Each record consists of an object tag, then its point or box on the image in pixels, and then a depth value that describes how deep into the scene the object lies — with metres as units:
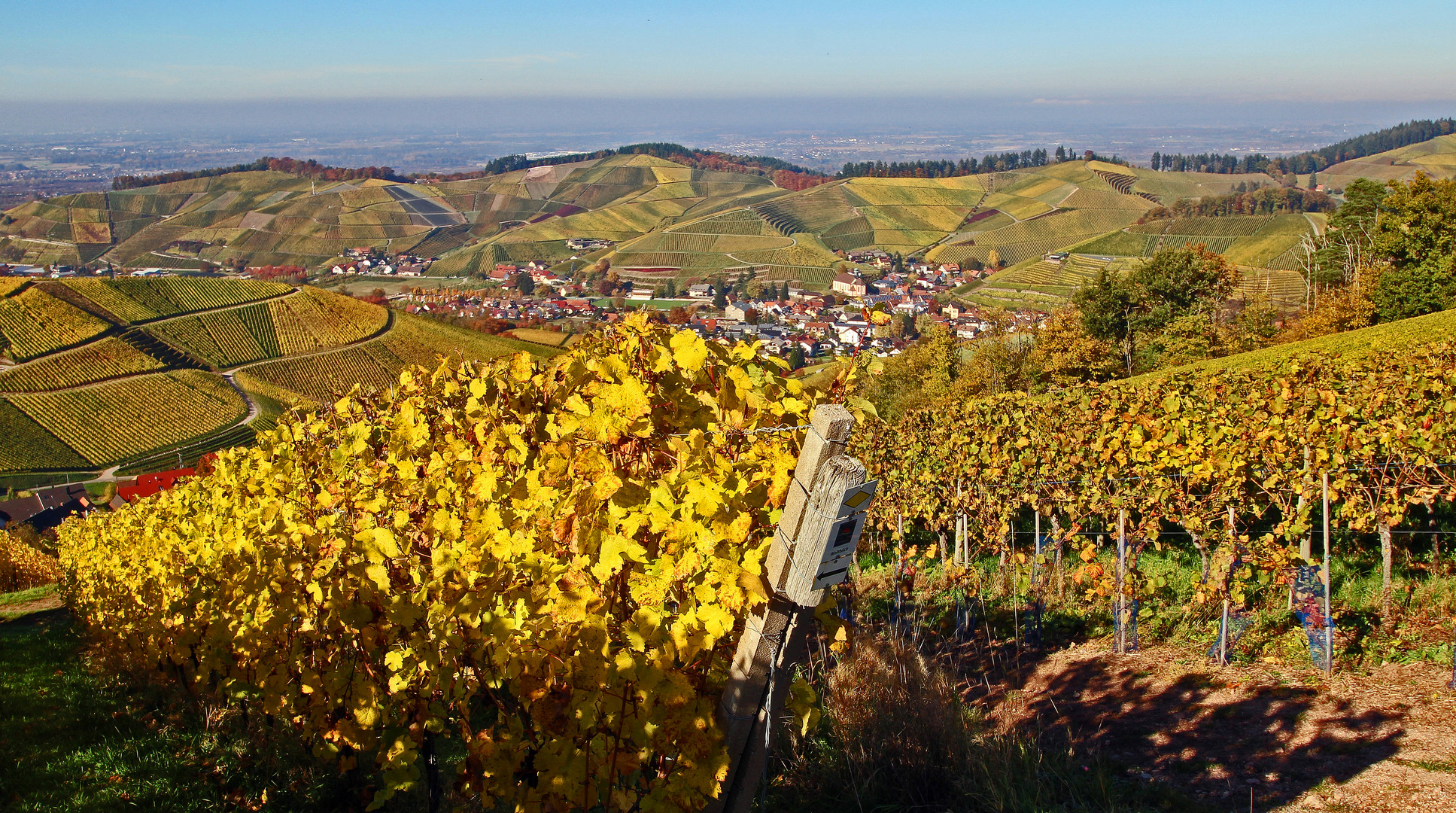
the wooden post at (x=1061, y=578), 7.57
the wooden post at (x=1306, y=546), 6.33
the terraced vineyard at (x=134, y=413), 46.06
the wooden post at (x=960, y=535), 8.91
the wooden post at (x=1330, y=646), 5.22
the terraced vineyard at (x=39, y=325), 53.66
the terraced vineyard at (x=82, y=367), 49.72
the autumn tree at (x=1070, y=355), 27.28
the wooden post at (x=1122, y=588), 6.29
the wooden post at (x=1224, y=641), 5.68
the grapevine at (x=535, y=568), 2.37
